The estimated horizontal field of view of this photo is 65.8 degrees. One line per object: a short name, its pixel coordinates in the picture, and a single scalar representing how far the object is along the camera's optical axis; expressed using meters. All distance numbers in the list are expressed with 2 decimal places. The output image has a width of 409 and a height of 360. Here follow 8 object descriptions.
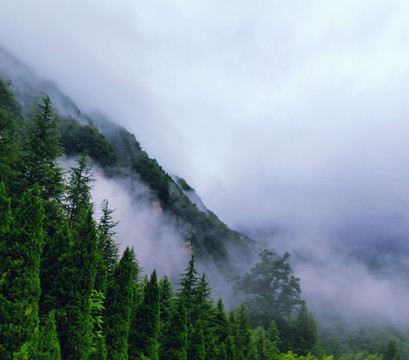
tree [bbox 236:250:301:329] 53.66
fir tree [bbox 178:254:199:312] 26.44
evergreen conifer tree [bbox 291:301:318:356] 41.22
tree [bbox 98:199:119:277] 24.12
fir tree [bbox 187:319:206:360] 21.20
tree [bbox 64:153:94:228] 20.77
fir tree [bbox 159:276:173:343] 27.98
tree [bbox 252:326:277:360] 29.13
